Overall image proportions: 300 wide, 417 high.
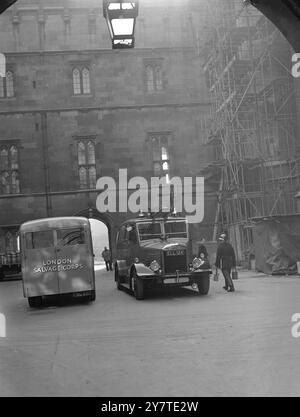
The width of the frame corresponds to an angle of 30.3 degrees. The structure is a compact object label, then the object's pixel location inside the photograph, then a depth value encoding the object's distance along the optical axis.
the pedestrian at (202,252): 15.42
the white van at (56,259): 14.16
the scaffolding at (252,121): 24.34
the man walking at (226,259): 14.75
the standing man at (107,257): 28.37
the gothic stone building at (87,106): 29.44
